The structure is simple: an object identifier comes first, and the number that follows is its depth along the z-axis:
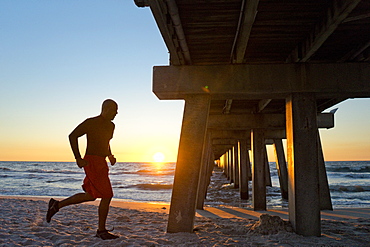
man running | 4.04
